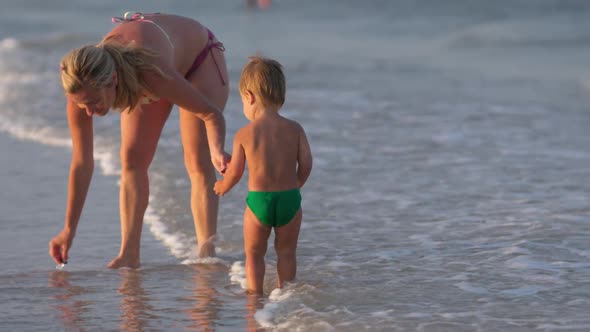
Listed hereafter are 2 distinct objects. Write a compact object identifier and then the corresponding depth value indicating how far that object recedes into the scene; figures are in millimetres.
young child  8734
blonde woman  8609
